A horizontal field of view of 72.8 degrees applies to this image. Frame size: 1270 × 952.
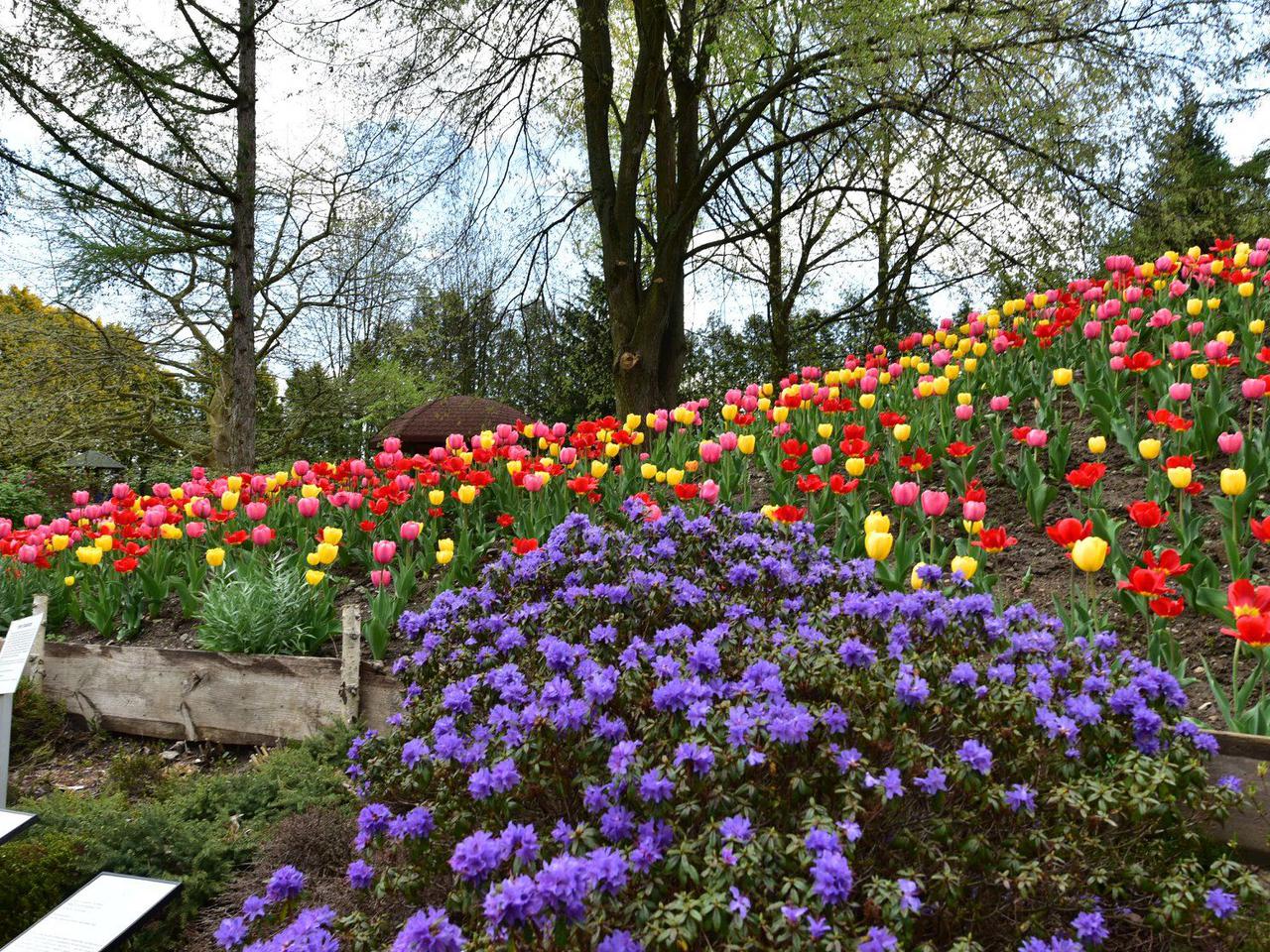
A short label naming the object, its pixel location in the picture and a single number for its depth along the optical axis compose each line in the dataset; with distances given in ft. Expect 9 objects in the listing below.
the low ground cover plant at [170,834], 9.45
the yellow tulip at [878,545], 9.14
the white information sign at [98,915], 7.23
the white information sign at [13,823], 8.38
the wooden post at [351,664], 12.30
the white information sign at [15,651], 11.53
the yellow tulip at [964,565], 8.86
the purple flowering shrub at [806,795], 5.02
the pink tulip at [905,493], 11.33
